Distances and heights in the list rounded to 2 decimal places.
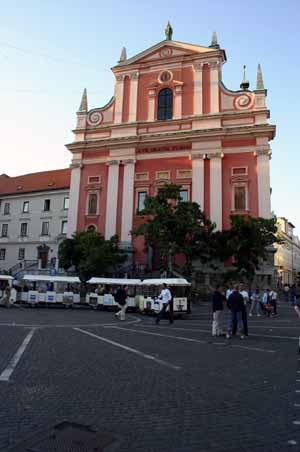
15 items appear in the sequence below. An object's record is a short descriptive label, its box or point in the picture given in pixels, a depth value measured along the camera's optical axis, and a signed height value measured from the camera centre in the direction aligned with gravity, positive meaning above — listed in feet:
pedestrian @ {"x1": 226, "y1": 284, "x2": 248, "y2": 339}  41.14 -1.15
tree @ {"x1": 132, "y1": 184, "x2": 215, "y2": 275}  91.71 +16.33
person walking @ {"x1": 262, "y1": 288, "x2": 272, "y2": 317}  72.24 -0.94
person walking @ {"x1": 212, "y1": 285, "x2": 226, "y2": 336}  42.16 -1.27
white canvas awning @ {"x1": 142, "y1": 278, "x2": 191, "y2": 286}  72.33 +2.70
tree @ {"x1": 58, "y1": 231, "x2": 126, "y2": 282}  100.89 +10.84
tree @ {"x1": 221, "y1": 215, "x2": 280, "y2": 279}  92.38 +14.18
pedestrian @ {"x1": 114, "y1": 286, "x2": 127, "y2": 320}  60.57 -0.85
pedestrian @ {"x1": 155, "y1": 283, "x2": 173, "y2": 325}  56.13 -0.58
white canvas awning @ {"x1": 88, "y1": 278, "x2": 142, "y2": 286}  85.53 +2.97
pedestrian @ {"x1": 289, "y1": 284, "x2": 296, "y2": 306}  98.45 +1.48
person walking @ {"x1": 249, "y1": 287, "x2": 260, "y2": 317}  76.59 -1.10
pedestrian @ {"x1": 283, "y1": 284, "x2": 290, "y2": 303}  109.50 +1.88
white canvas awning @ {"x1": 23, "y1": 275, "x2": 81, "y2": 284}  91.64 +3.37
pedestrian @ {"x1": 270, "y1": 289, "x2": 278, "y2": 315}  73.20 -0.27
